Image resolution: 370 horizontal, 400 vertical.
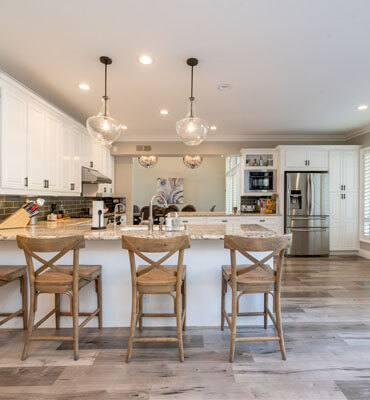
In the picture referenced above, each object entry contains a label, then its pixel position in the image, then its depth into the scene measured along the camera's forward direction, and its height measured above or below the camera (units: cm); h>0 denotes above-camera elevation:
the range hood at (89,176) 435 +42
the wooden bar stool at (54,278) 176 -58
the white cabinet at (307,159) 534 +91
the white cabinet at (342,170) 533 +68
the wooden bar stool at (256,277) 179 -58
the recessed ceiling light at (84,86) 318 +146
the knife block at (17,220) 274 -23
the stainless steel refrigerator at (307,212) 520 -21
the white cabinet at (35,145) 259 +69
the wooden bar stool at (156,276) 173 -57
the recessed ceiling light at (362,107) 391 +151
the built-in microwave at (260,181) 563 +46
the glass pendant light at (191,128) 252 +74
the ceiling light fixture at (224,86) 317 +147
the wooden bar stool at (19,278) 205 -68
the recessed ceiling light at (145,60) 256 +146
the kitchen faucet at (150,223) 247 -22
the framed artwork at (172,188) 951 +47
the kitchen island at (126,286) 235 -81
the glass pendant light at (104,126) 247 +74
